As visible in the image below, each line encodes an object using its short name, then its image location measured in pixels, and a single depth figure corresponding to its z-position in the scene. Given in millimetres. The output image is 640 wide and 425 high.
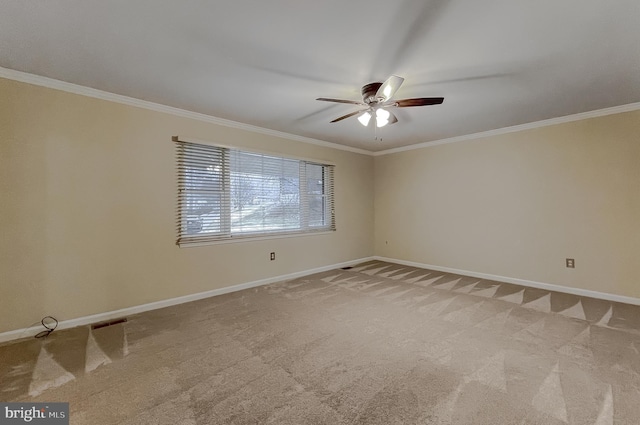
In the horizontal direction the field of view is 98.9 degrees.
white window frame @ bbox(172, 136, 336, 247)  3414
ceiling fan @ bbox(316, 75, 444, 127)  2195
